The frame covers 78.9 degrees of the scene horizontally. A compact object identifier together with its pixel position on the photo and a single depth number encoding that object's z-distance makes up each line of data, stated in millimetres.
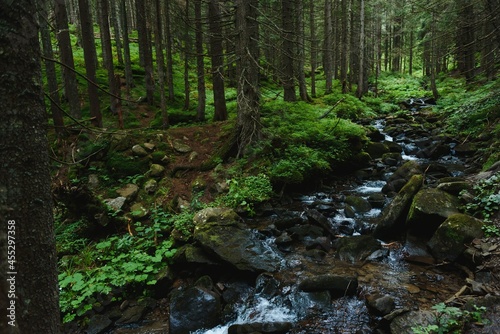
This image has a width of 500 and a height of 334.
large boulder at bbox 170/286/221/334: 4680
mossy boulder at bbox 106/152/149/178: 9242
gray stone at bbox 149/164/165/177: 9172
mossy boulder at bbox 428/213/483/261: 5223
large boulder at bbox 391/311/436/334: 3688
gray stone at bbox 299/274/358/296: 4941
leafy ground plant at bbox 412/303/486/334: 3465
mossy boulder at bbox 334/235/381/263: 6020
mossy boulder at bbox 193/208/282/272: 5758
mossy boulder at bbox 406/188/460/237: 5969
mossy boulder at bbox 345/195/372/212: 8117
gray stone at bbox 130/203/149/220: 7684
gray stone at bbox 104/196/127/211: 7750
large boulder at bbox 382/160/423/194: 9039
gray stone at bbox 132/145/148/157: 9625
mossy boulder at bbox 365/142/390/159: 12375
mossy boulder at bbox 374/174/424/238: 6594
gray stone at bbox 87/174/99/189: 8859
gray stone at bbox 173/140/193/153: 10211
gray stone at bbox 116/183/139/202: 8313
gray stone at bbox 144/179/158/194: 8672
